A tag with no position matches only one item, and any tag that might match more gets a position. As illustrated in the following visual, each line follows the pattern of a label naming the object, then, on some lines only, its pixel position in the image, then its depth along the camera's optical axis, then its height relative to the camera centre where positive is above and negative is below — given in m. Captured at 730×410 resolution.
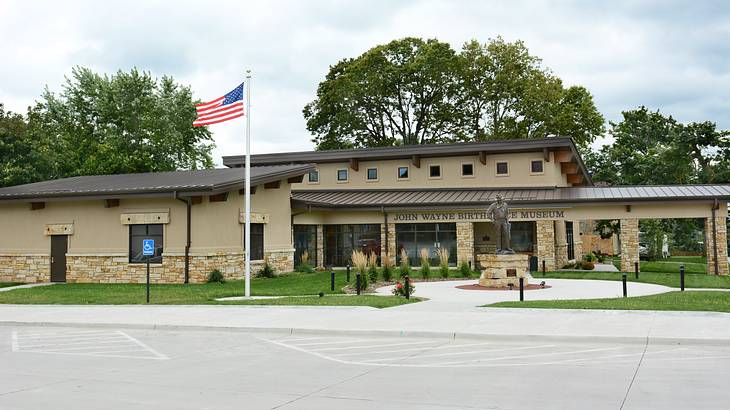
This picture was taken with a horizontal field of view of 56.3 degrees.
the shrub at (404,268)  26.58 -0.93
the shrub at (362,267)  23.34 -0.83
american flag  20.95 +4.29
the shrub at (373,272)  25.14 -1.03
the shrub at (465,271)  28.55 -1.16
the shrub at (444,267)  27.91 -0.95
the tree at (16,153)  40.12 +5.85
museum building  27.38 +1.54
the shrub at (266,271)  29.27 -1.08
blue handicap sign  21.17 +0.02
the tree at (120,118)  49.25 +9.54
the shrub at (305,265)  32.53 -0.95
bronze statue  23.86 +0.63
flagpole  20.36 +2.15
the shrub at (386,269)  26.56 -0.96
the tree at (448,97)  52.69 +11.73
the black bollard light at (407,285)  19.03 -1.15
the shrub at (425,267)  27.56 -0.96
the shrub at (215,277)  26.61 -1.18
